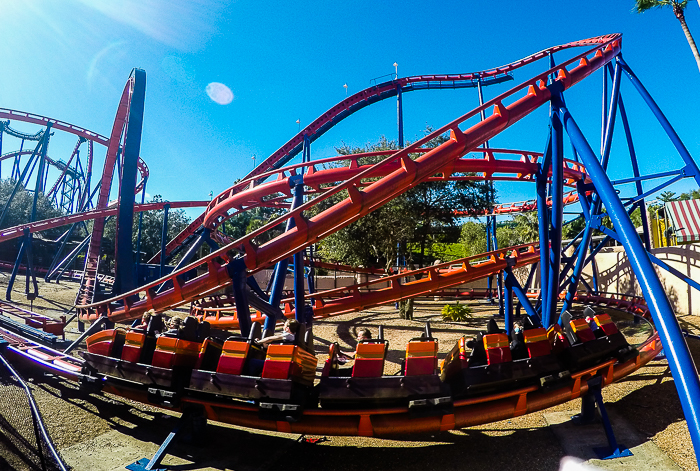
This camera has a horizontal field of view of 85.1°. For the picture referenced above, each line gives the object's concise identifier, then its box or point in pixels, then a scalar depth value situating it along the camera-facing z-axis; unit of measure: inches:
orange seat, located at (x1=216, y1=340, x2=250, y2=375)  148.9
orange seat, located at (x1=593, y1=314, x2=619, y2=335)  172.4
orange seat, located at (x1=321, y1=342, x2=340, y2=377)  148.2
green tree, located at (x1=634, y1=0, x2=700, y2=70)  496.2
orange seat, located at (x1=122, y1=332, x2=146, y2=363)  167.8
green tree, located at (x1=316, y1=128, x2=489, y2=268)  557.3
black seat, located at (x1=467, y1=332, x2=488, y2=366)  153.8
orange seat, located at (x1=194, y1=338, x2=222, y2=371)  158.7
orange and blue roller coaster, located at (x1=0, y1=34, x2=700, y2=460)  141.4
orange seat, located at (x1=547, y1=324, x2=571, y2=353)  161.8
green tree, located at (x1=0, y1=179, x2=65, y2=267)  1192.8
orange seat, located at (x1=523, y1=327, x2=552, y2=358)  154.0
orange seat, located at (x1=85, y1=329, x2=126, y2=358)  178.2
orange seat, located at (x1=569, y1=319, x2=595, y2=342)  164.2
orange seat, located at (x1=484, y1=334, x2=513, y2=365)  147.9
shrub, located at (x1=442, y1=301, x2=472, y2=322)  474.6
